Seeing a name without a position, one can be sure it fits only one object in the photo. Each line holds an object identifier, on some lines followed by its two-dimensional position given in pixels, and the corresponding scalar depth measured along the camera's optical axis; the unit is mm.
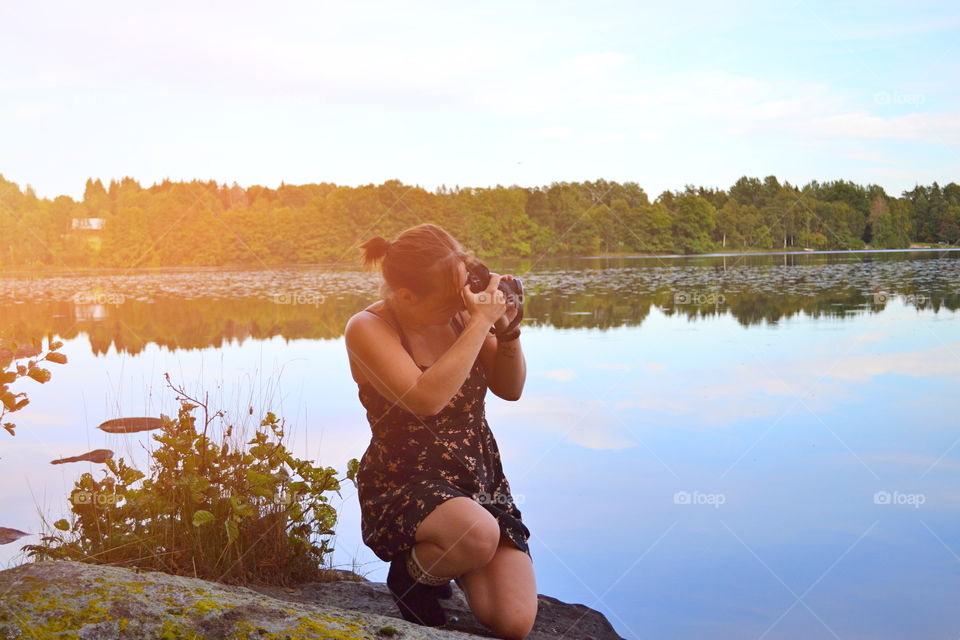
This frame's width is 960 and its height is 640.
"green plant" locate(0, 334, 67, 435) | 2684
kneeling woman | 2838
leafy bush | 3078
